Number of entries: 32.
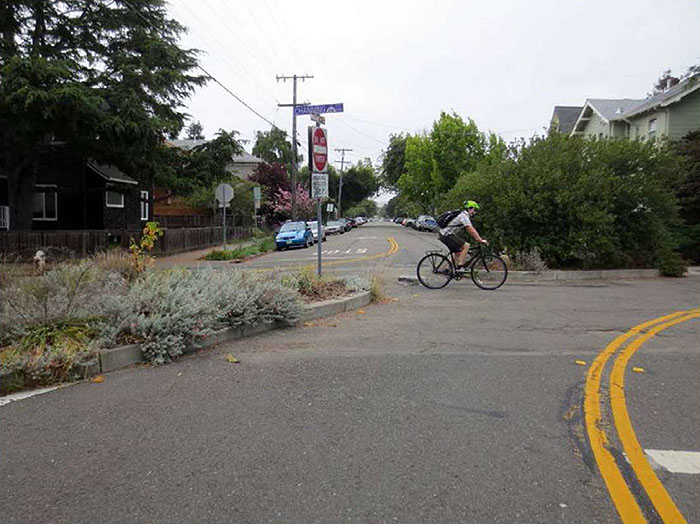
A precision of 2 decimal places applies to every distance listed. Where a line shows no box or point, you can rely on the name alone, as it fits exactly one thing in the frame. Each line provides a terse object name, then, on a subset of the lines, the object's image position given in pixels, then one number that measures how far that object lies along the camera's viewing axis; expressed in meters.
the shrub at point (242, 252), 21.88
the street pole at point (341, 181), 79.75
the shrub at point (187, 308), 5.64
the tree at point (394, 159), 72.69
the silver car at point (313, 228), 33.04
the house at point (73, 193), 23.81
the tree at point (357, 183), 91.25
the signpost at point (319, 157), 9.63
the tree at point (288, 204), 46.97
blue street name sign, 10.09
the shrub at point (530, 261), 13.38
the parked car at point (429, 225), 49.67
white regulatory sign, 9.73
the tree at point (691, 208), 18.47
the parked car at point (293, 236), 28.69
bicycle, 11.32
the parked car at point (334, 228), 45.55
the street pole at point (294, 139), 36.05
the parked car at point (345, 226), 52.07
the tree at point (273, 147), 74.69
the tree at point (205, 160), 22.64
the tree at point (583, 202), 13.16
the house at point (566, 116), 40.31
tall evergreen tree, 15.91
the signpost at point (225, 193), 20.44
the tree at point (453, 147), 45.81
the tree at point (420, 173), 48.16
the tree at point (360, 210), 128.98
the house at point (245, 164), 56.34
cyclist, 10.68
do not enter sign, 9.59
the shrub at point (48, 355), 4.77
